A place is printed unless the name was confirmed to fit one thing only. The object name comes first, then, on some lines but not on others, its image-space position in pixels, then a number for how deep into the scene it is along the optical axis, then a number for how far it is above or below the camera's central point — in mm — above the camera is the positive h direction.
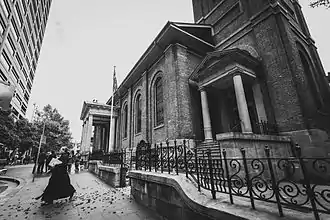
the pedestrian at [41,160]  13162 -318
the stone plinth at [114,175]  7930 -1197
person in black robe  5305 -1068
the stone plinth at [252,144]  5582 +99
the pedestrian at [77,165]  14662 -999
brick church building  8062 +4343
